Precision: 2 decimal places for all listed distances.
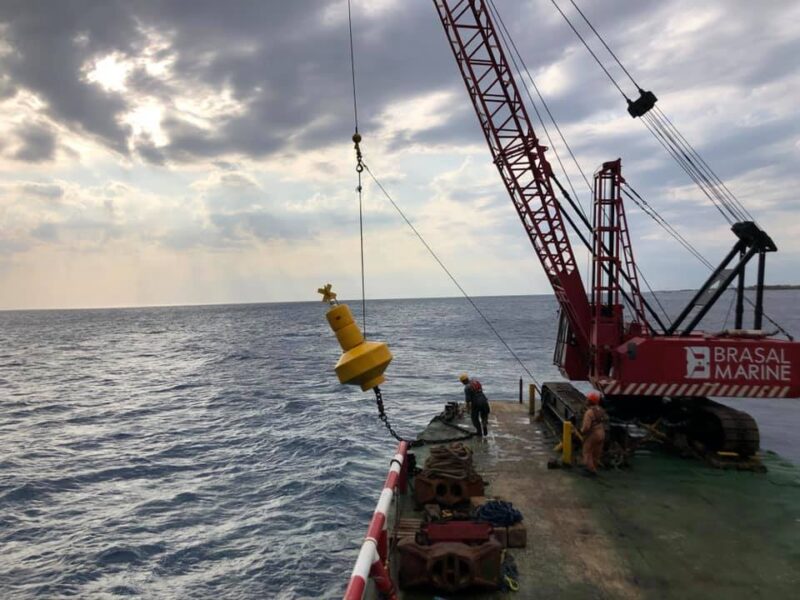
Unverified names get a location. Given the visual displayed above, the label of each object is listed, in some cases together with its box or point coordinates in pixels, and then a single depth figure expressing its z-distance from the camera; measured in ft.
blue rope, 27.78
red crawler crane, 47.55
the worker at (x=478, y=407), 49.39
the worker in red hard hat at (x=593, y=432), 39.83
